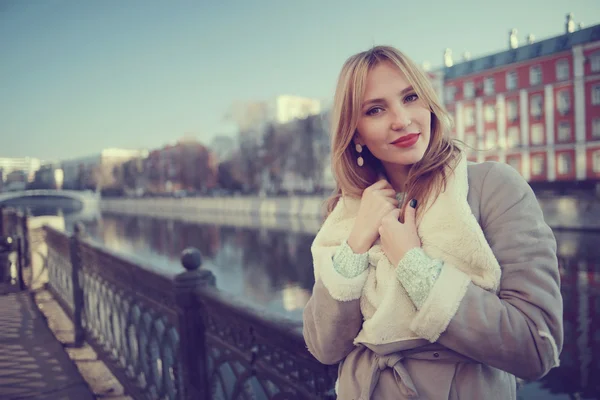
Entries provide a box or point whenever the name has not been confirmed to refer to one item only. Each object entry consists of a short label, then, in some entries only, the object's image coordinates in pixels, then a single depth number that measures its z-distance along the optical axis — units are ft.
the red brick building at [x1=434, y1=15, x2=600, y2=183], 92.73
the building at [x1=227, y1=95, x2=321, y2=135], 153.07
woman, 3.07
